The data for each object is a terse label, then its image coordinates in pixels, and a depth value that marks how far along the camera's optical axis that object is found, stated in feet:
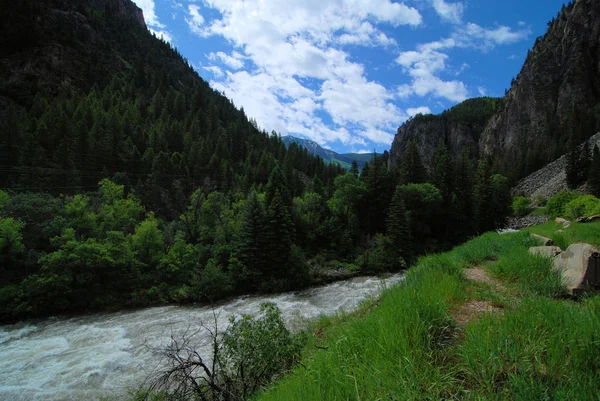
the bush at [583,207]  91.18
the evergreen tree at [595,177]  187.32
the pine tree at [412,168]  209.97
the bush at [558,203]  146.14
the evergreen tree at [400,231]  150.41
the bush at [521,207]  237.04
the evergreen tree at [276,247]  124.24
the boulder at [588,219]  58.54
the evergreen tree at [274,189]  178.71
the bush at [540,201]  241.14
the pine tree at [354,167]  266.77
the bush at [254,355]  21.84
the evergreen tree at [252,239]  124.15
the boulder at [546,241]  32.09
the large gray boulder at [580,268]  17.94
